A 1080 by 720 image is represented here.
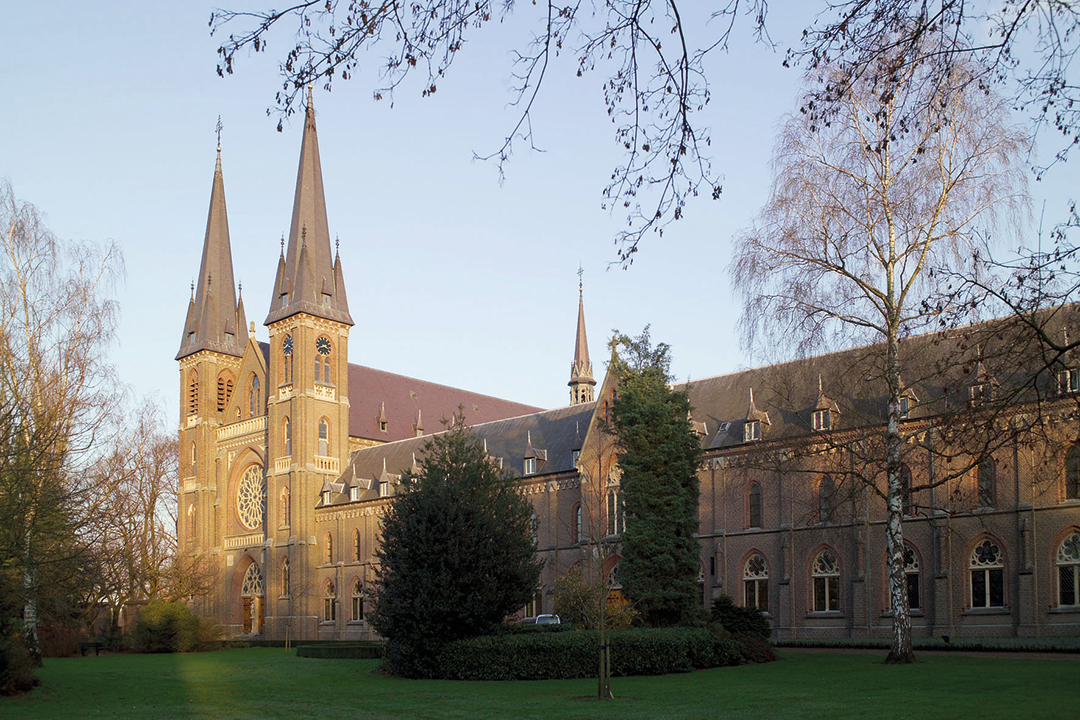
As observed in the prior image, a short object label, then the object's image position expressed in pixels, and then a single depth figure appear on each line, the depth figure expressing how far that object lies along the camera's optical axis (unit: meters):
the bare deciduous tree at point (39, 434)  20.36
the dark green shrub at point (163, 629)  49.88
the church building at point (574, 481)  34.03
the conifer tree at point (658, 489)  32.16
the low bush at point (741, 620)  32.19
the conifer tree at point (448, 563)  27.11
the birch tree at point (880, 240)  25.05
